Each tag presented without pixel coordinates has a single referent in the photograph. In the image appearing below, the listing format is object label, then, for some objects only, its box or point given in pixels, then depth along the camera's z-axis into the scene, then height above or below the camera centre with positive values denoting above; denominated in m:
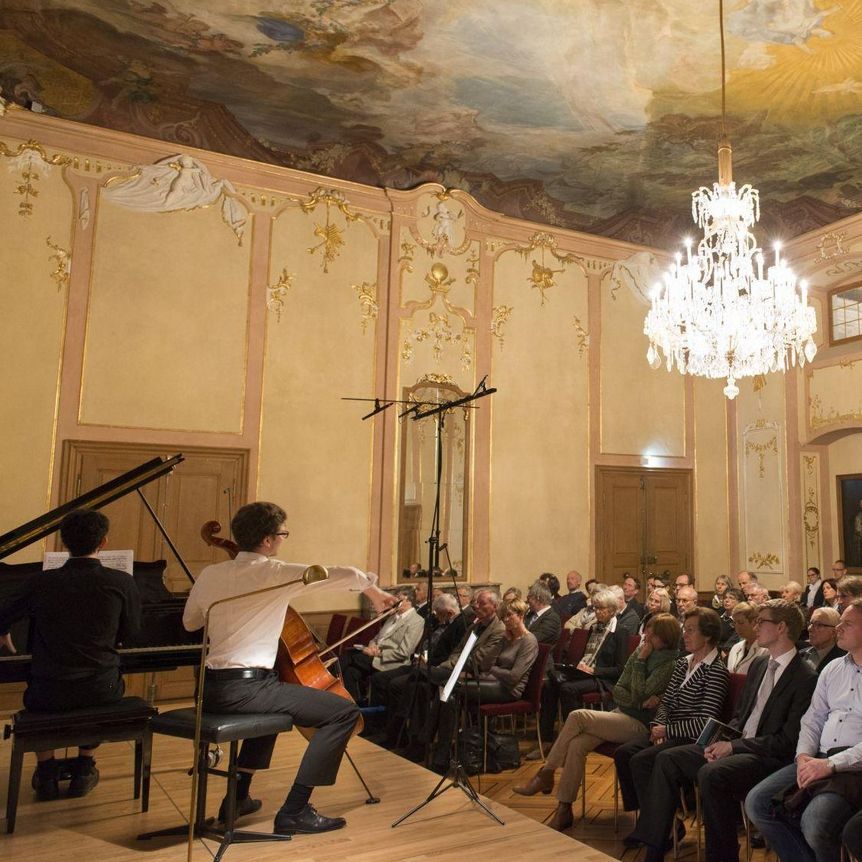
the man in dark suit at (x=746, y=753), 3.53 -0.91
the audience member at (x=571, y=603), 8.73 -0.63
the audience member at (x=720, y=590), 7.63 -0.43
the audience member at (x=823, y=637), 4.20 -0.44
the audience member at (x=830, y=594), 8.03 -0.42
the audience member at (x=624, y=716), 4.32 -0.92
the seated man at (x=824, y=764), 3.13 -0.83
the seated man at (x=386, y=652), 6.61 -0.90
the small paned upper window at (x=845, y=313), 10.31 +3.01
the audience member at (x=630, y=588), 8.78 -0.45
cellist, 3.62 -0.49
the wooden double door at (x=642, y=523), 10.16 +0.29
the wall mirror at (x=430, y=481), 9.03 +0.66
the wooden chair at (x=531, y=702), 5.48 -1.08
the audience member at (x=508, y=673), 5.48 -0.89
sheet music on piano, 4.94 -0.16
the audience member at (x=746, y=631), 4.83 -0.48
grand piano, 4.48 -0.45
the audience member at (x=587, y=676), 5.91 -0.96
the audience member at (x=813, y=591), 9.09 -0.46
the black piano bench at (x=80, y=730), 3.77 -0.94
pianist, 4.01 -0.43
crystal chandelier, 6.70 +1.96
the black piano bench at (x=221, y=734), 3.42 -0.83
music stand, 3.95 -1.24
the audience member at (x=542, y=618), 6.63 -0.61
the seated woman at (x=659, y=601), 6.49 -0.44
